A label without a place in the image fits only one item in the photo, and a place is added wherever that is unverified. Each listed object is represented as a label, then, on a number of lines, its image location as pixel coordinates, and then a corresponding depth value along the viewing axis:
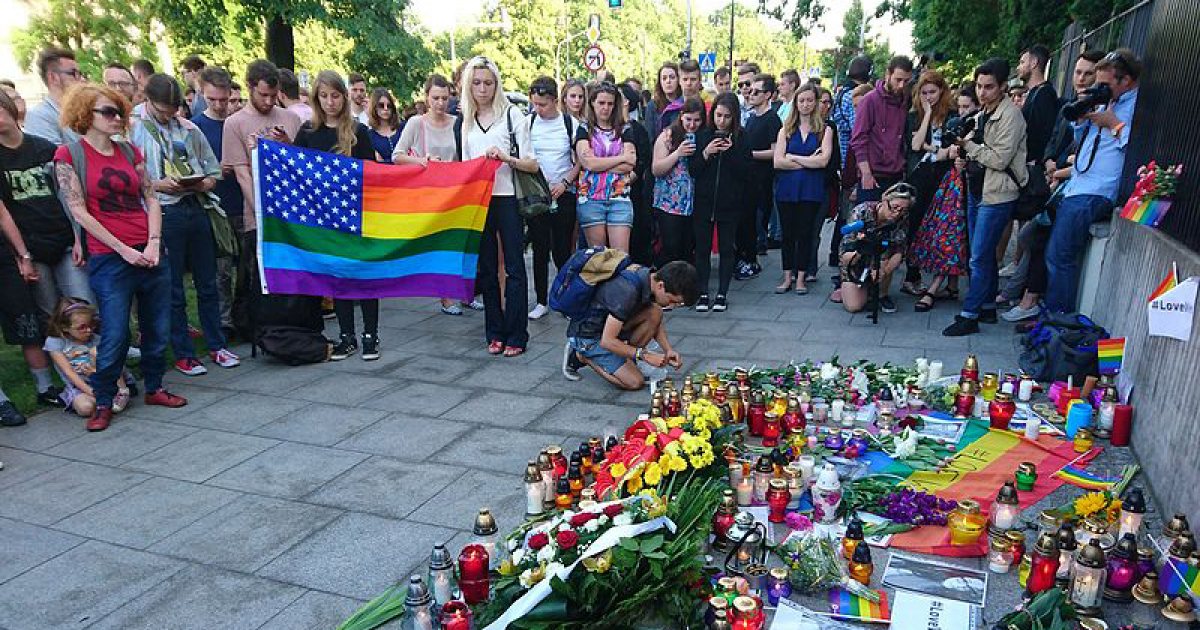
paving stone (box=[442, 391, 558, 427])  5.18
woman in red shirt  4.91
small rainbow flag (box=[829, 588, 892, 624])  2.98
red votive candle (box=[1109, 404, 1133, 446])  4.50
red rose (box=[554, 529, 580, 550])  2.95
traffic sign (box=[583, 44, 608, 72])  17.44
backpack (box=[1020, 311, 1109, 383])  5.38
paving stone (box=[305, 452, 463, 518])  4.03
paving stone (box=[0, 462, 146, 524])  4.04
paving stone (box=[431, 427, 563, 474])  4.50
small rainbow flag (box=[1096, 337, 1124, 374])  5.12
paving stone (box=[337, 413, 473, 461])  4.71
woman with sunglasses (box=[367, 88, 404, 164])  8.50
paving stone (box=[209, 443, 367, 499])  4.25
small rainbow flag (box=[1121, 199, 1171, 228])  4.82
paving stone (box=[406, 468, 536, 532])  3.85
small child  5.36
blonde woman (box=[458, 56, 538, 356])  6.33
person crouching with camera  7.24
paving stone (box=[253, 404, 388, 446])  4.95
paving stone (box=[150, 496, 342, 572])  3.57
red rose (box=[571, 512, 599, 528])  3.15
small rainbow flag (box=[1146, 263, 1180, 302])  4.22
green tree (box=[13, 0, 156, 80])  17.23
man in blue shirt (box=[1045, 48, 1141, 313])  6.12
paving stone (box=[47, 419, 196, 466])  4.72
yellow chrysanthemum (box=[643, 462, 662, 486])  3.44
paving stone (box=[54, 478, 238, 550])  3.80
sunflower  3.51
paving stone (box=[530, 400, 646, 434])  4.99
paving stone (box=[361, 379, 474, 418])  5.42
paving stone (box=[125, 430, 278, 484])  4.48
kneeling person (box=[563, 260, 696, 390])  5.31
